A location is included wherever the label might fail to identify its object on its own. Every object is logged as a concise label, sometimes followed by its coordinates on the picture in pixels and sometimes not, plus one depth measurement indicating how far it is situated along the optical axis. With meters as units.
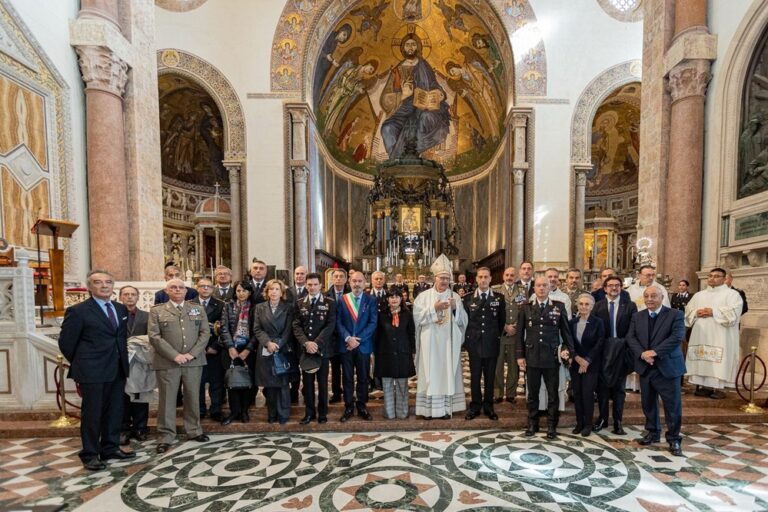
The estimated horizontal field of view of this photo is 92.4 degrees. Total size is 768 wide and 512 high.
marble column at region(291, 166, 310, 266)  12.83
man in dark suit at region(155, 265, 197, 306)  4.96
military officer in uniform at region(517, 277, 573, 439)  4.20
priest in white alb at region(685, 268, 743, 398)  4.93
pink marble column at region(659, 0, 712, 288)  6.59
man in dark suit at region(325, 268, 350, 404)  5.02
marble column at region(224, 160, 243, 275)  12.72
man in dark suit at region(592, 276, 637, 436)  4.16
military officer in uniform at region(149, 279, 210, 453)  3.99
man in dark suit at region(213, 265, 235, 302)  5.04
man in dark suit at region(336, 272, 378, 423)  4.66
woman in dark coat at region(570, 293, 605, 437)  4.19
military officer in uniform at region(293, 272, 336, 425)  4.42
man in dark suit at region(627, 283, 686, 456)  3.88
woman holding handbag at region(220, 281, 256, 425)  4.42
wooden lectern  5.21
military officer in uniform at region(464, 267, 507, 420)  4.59
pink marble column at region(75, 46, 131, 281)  6.62
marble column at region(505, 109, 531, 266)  13.09
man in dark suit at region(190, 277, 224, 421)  4.57
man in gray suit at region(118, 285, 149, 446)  4.23
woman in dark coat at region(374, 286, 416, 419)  4.56
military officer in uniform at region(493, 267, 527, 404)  5.13
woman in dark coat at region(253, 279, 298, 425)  4.38
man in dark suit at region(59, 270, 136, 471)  3.56
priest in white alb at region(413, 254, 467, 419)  4.64
